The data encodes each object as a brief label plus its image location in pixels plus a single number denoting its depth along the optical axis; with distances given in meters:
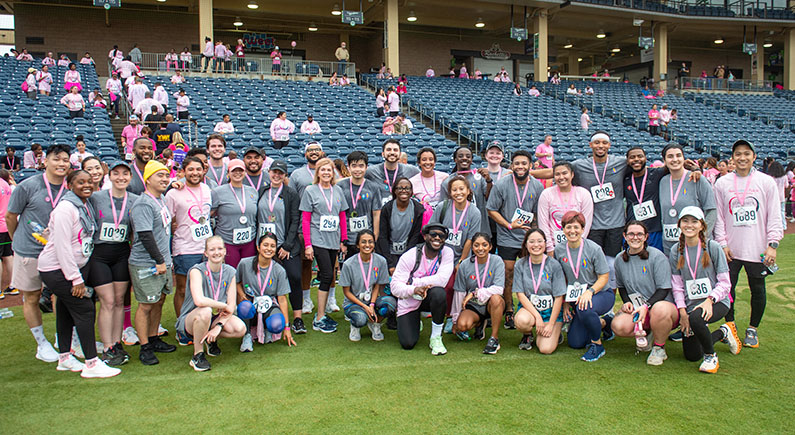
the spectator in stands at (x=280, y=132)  13.24
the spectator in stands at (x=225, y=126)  13.26
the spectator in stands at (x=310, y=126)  14.44
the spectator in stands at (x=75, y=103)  13.78
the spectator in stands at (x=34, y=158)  9.52
